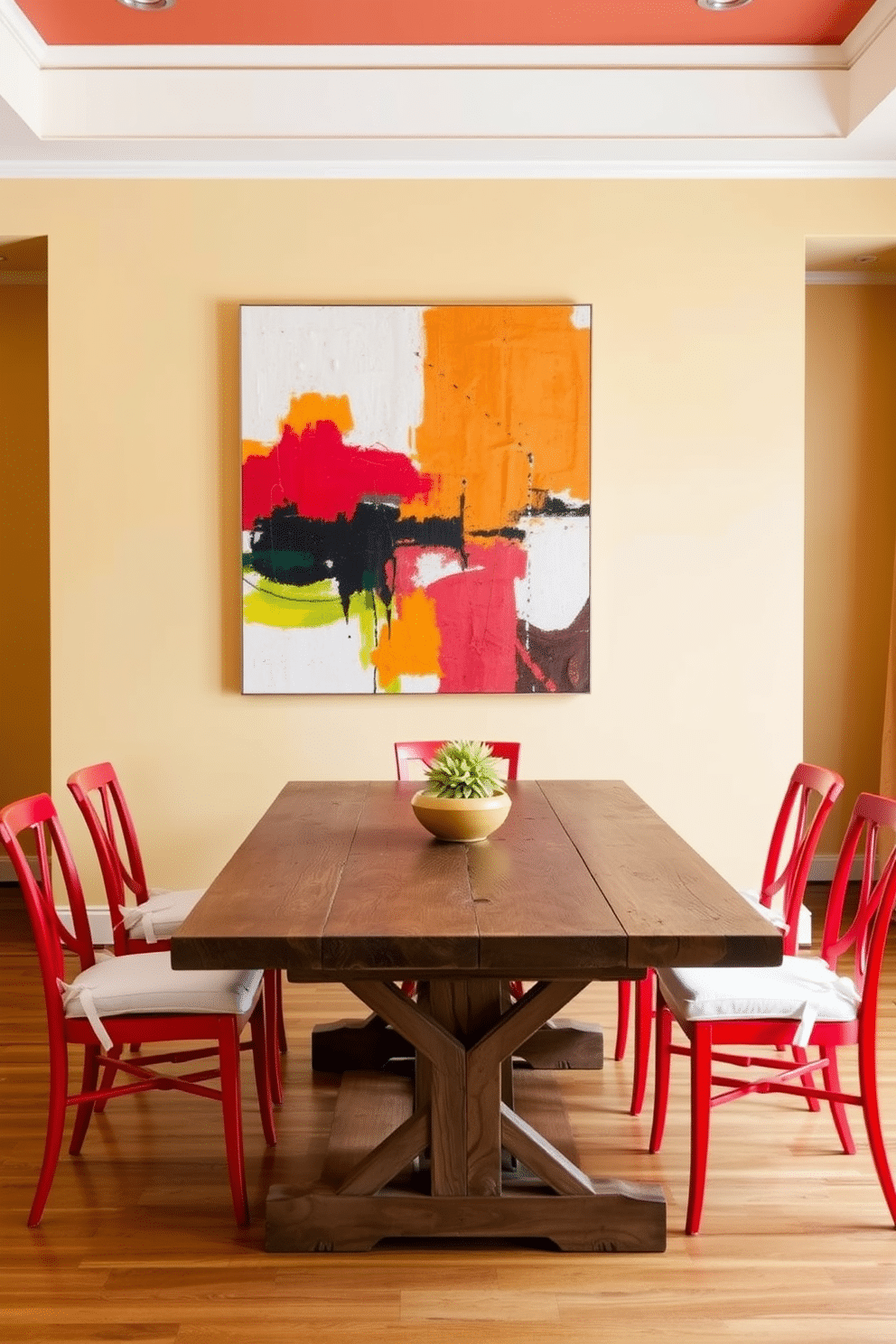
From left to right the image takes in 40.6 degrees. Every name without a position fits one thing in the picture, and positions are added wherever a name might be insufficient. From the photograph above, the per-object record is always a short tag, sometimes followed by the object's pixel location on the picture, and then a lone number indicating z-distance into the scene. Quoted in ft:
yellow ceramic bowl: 9.06
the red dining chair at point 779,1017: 8.41
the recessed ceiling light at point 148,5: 13.00
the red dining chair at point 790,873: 10.25
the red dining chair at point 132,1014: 8.45
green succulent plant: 9.18
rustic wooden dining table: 6.81
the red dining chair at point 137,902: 10.31
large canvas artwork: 14.99
